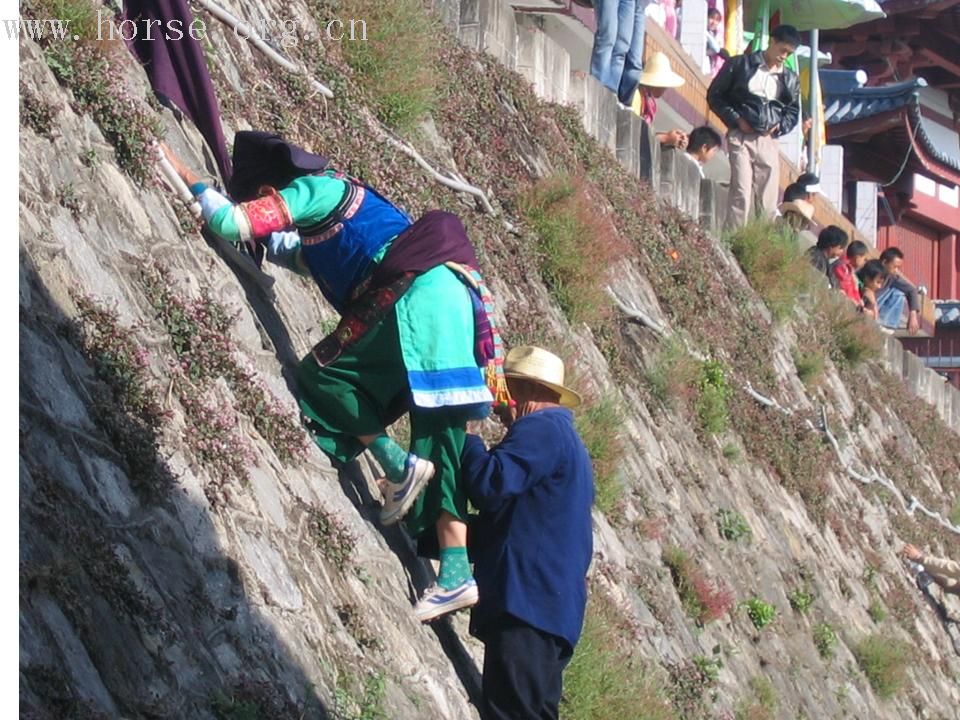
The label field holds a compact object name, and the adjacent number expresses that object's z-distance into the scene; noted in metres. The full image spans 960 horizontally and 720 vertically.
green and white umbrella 29.95
